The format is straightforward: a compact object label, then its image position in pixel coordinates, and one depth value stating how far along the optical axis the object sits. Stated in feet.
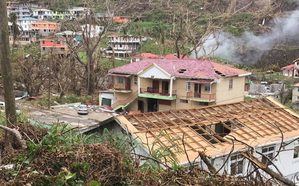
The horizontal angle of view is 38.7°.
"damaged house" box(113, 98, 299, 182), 37.01
